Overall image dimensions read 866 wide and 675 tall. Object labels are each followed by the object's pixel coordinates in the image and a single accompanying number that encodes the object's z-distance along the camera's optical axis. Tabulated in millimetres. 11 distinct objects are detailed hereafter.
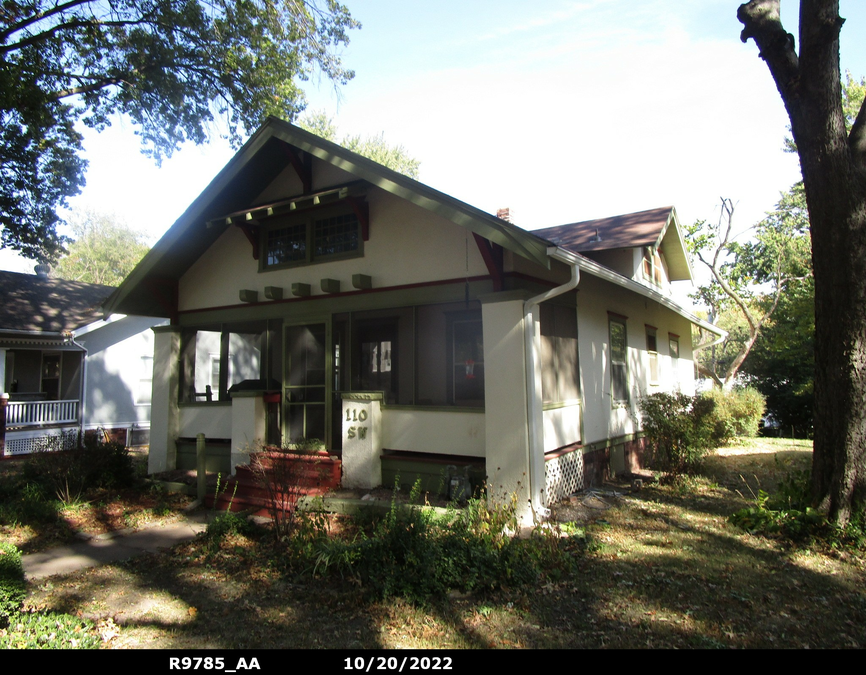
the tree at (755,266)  26750
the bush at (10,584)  4449
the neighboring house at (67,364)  16547
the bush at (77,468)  9297
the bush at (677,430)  9422
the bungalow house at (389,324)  7312
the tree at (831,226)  6168
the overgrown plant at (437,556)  5023
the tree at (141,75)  13484
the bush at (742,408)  18328
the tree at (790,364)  23125
